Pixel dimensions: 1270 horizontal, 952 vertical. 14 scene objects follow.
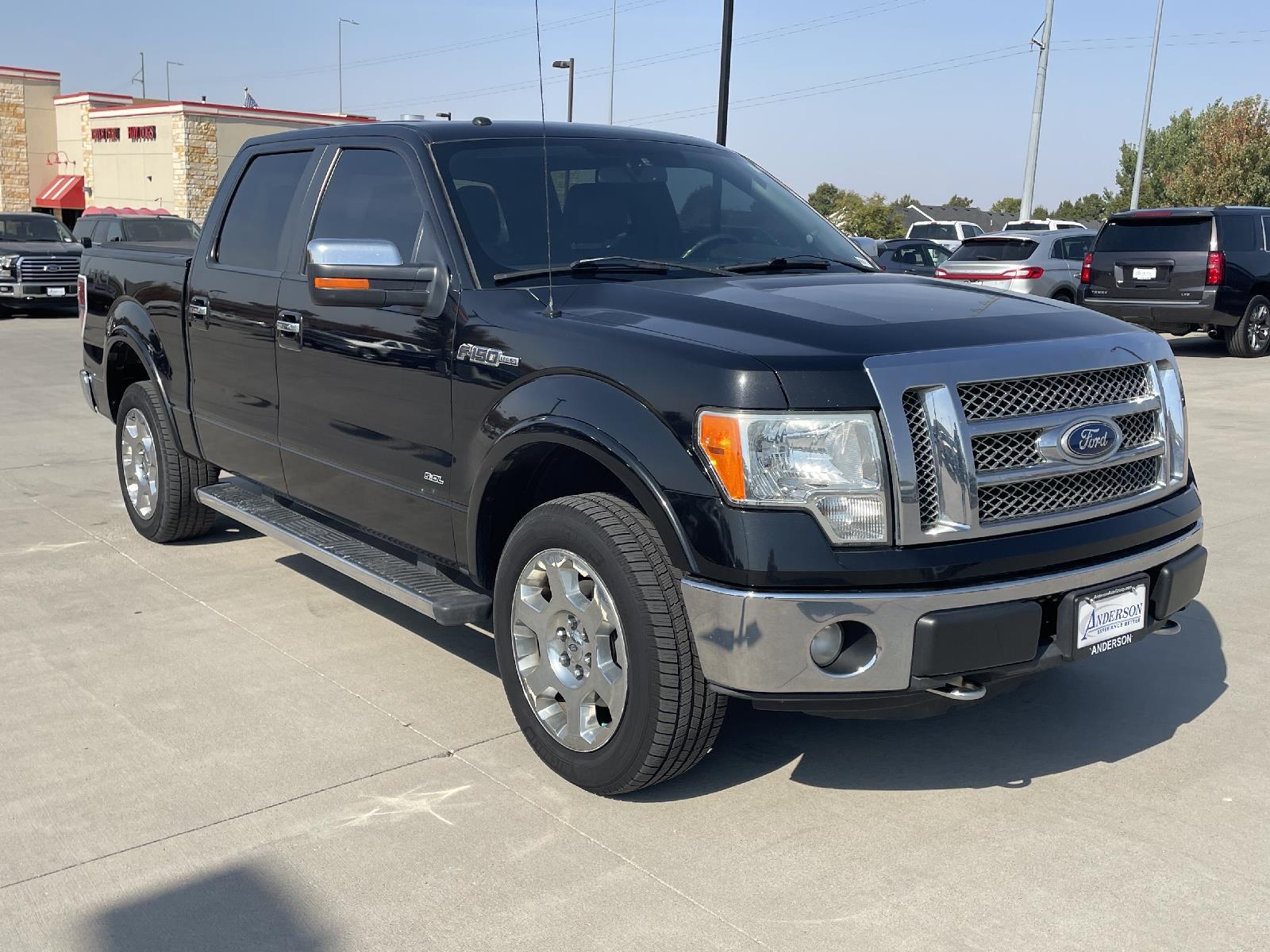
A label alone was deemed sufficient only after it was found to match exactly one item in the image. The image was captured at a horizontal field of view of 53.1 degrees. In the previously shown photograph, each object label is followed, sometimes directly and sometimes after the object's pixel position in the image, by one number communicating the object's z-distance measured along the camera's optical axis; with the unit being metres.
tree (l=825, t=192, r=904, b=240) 65.88
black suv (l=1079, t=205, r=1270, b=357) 15.89
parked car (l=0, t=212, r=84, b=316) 20.17
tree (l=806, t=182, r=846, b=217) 78.23
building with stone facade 40.56
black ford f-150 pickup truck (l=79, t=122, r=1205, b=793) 3.14
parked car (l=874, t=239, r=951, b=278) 21.66
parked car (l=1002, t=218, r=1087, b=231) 30.69
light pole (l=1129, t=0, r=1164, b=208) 41.09
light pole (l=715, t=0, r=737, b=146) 18.62
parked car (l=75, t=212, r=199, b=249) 21.56
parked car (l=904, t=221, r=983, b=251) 31.34
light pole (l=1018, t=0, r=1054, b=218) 31.69
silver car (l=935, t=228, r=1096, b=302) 17.97
